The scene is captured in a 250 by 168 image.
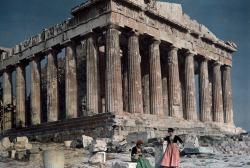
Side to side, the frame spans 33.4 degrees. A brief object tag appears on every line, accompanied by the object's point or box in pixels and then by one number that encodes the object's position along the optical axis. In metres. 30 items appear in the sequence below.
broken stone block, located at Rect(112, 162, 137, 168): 13.16
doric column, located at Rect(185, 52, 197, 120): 33.47
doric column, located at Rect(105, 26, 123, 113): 26.34
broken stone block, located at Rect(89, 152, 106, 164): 16.17
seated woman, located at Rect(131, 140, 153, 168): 12.99
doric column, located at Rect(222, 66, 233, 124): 38.81
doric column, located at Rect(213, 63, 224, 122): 37.22
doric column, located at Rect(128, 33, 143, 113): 27.95
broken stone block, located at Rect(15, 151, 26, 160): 17.70
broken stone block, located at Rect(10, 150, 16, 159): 18.15
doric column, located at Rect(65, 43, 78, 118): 29.52
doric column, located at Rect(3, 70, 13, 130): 37.62
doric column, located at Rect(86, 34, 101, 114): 27.66
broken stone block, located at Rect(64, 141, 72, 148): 23.09
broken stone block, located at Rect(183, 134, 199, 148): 18.96
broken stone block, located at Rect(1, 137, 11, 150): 21.71
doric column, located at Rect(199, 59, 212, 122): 35.28
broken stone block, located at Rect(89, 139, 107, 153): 17.02
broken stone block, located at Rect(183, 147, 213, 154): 17.50
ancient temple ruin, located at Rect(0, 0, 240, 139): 27.12
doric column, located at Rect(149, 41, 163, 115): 29.94
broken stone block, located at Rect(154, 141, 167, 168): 14.13
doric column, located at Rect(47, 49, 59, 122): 31.49
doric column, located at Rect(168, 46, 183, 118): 31.53
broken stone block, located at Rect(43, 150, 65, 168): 12.87
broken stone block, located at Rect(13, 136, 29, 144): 21.83
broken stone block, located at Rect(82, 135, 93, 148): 22.34
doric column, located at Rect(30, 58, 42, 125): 33.69
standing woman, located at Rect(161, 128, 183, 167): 12.83
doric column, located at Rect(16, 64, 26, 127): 35.69
